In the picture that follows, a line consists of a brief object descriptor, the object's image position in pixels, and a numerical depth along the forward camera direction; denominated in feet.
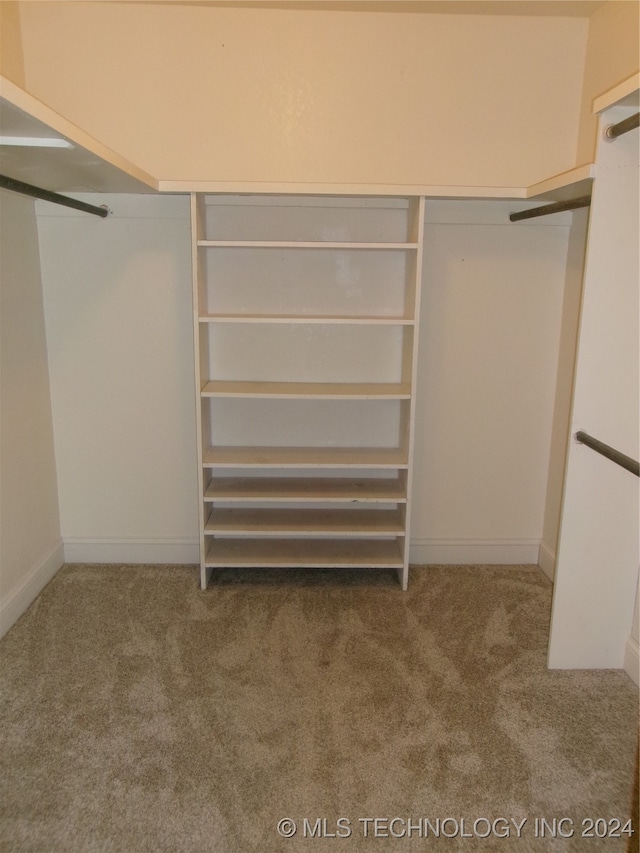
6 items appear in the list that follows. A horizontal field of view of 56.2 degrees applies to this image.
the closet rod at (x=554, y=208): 7.22
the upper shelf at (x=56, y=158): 4.63
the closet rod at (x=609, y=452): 5.92
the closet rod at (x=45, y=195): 6.56
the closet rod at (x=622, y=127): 5.48
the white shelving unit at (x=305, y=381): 9.17
